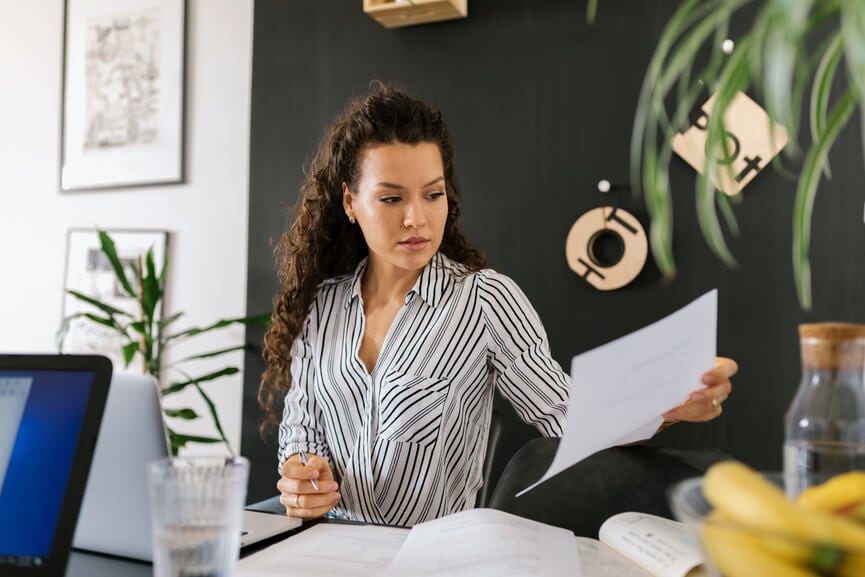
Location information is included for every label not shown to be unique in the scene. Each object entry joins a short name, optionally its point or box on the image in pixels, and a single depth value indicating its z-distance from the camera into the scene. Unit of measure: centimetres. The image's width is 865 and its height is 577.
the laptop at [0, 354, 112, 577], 73
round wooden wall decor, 235
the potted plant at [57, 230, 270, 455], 280
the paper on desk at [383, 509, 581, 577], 81
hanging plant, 40
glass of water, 67
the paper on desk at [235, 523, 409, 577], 86
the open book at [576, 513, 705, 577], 81
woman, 167
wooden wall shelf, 252
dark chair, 117
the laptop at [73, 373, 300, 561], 91
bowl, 40
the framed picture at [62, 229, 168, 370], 334
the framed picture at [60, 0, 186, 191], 331
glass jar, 65
